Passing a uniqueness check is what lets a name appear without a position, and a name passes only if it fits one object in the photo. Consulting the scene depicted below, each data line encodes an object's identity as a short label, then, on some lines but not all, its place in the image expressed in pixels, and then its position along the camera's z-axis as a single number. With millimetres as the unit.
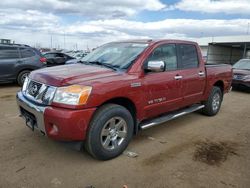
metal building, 22439
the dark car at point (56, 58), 12734
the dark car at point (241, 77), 7977
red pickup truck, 2535
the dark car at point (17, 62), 7493
